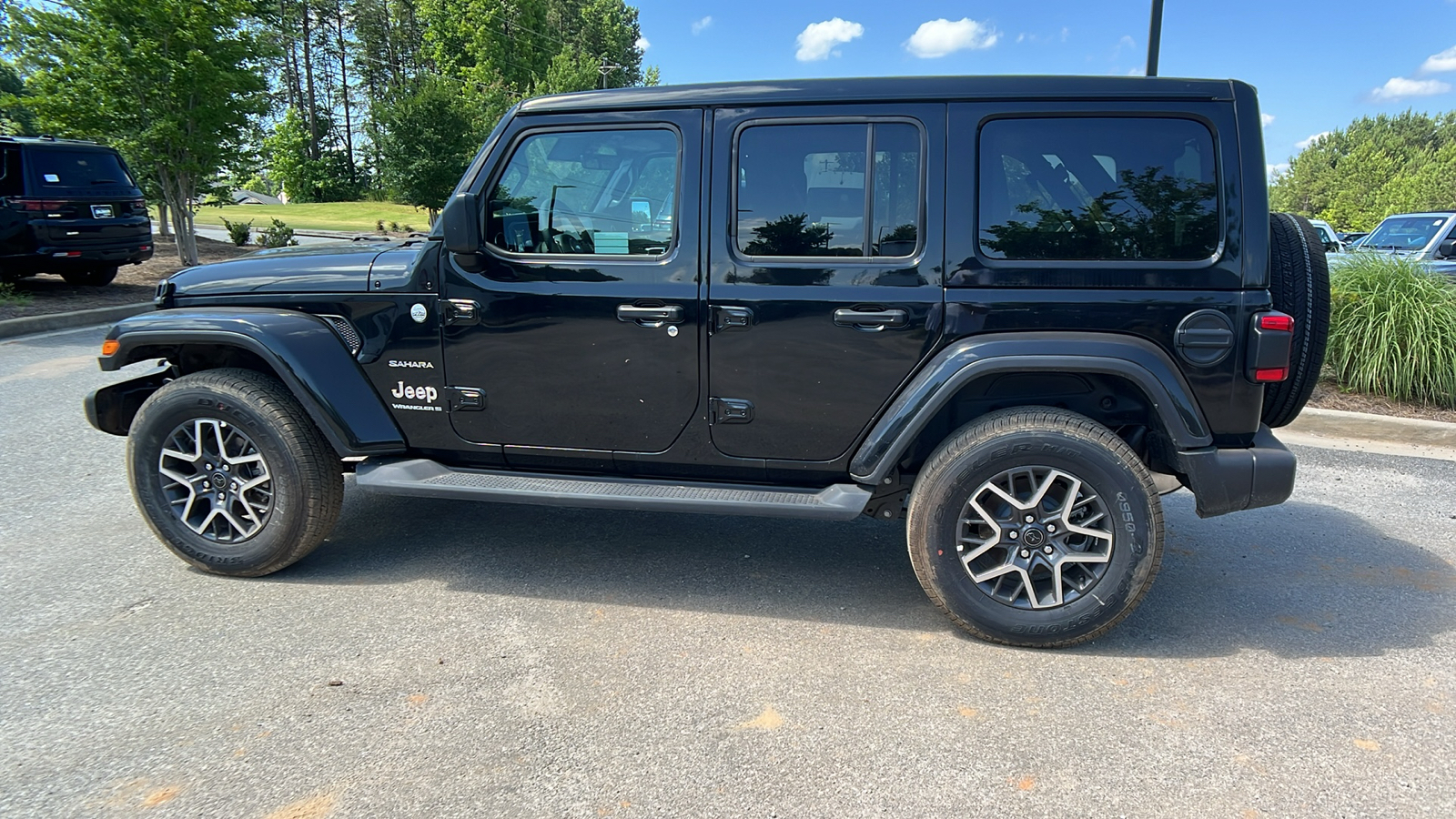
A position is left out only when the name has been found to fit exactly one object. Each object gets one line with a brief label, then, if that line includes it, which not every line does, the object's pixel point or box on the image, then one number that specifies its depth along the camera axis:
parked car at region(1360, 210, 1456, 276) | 10.73
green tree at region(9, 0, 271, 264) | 12.55
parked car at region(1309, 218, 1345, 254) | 14.70
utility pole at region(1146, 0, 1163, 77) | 8.90
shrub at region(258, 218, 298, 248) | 18.12
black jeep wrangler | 3.11
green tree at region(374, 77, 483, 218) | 29.45
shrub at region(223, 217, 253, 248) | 19.30
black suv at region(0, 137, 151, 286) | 10.48
